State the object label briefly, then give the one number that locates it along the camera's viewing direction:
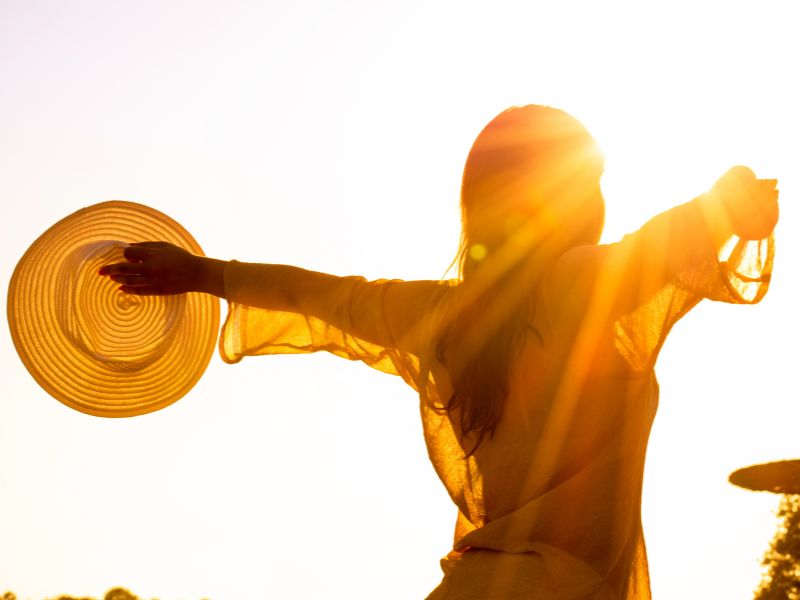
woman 3.23
